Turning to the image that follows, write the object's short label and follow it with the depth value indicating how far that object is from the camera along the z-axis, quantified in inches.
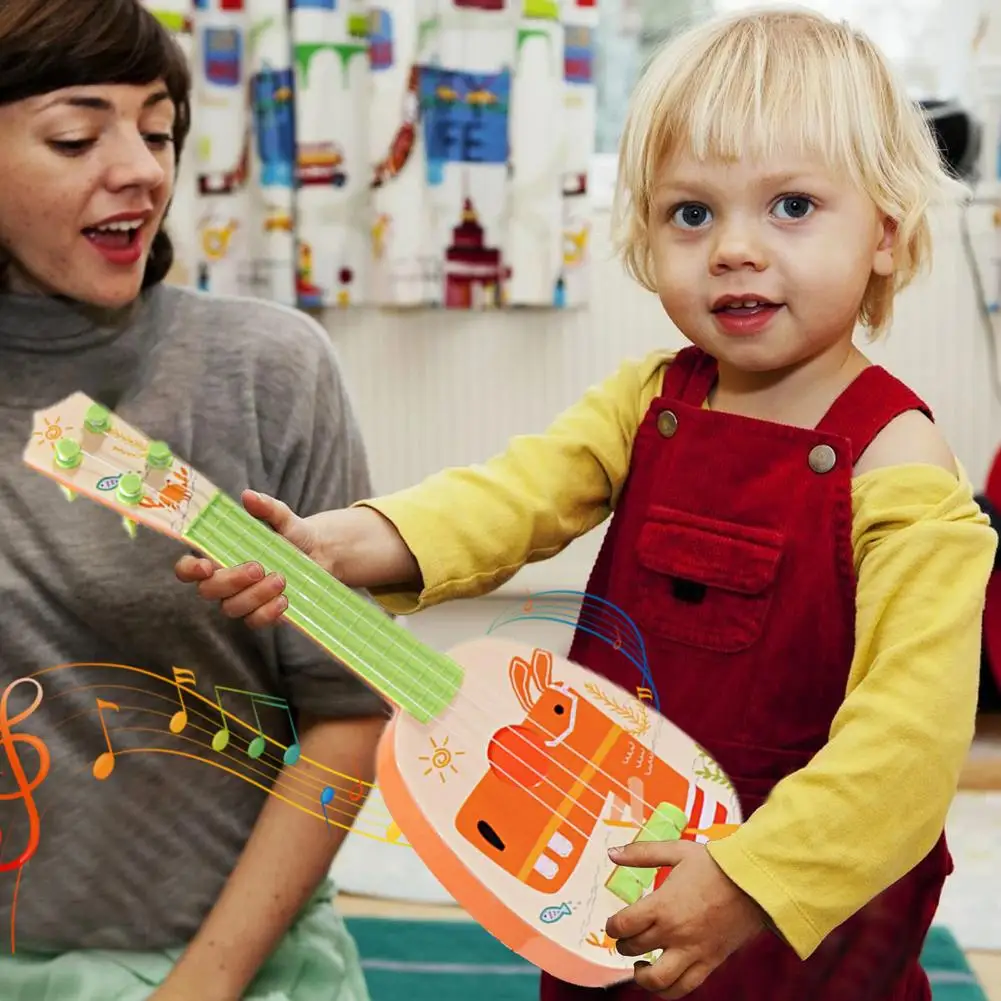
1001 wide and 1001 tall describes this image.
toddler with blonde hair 19.9
